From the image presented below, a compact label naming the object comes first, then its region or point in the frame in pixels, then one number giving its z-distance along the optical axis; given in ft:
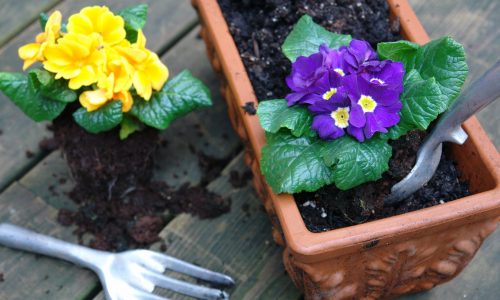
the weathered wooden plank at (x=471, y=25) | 4.36
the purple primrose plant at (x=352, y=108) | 2.97
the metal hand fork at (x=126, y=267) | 3.69
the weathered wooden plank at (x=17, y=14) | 4.70
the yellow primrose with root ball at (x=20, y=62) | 4.26
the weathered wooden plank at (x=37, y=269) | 3.81
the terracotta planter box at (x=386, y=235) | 2.93
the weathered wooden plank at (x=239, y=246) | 3.80
